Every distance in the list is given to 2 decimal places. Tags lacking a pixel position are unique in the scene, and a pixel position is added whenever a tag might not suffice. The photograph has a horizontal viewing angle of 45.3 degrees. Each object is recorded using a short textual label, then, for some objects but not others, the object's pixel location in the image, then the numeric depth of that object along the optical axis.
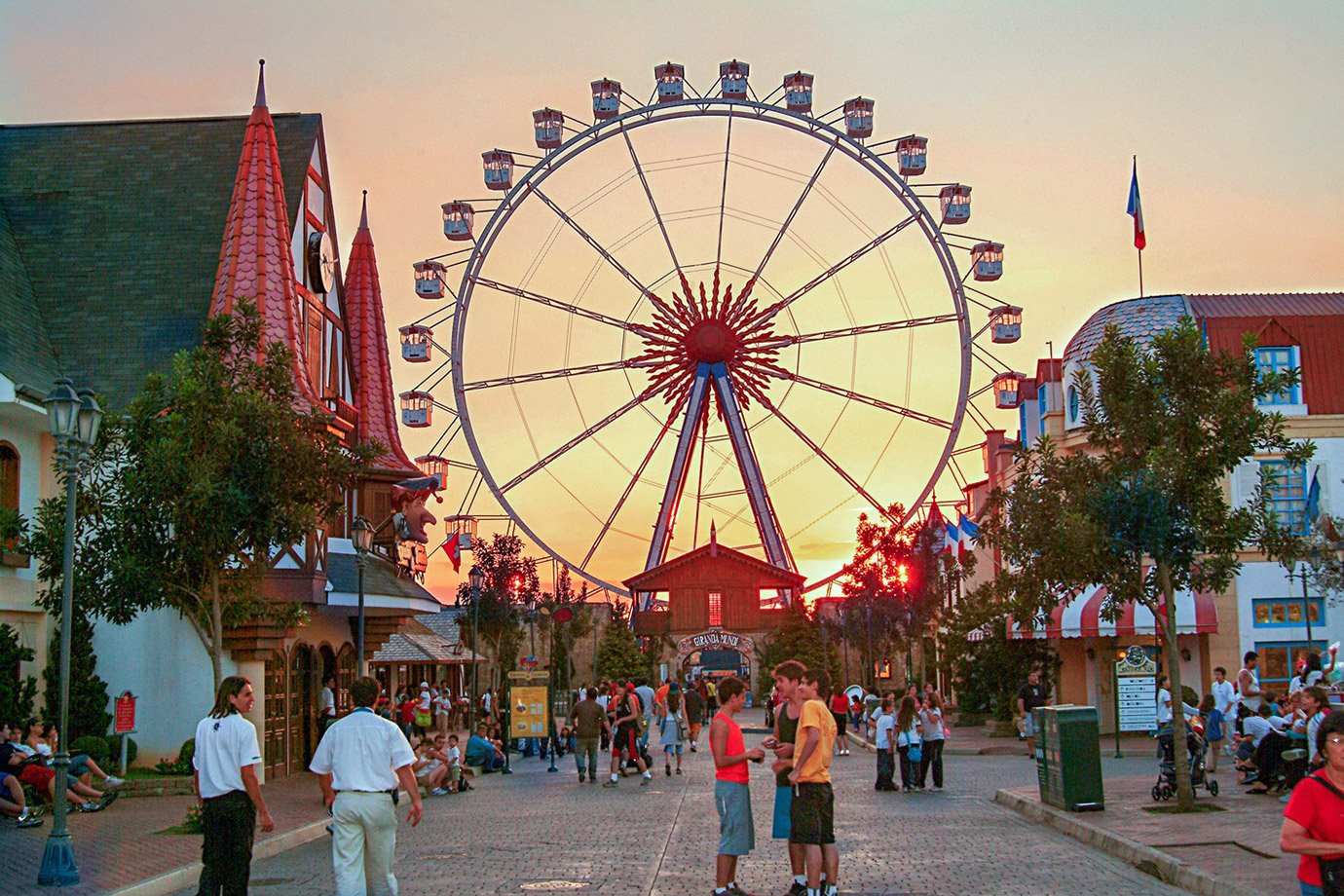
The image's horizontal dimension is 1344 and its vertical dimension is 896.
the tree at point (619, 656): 77.25
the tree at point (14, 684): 23.53
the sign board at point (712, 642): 76.25
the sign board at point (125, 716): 24.58
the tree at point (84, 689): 25.45
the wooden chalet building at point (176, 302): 26.81
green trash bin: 18.39
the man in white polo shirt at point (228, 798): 10.45
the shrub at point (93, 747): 24.17
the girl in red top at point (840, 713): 35.78
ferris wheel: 41.44
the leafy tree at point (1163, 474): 19.00
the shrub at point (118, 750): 25.78
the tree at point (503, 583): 67.31
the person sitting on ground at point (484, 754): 31.55
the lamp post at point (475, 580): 37.05
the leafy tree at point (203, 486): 19.05
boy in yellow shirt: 11.93
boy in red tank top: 12.31
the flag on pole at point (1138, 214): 37.62
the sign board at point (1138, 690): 32.94
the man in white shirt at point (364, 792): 9.82
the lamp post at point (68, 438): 15.16
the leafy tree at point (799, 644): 69.88
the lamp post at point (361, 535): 25.94
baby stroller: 19.36
